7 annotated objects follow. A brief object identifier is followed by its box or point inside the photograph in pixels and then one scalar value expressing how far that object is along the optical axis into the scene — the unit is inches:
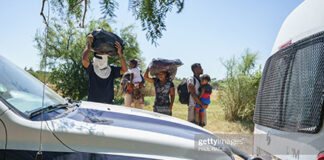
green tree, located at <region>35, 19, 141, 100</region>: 539.2
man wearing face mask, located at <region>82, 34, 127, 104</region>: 150.0
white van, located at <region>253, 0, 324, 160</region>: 68.8
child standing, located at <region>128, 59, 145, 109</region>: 229.0
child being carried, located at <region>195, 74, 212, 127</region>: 208.2
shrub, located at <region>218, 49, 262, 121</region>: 358.6
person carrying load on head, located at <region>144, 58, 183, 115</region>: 188.9
